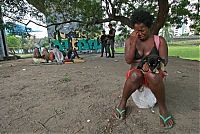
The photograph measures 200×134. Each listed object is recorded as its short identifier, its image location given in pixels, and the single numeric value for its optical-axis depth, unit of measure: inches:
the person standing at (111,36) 217.2
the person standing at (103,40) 236.9
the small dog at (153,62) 53.2
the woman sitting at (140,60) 52.5
